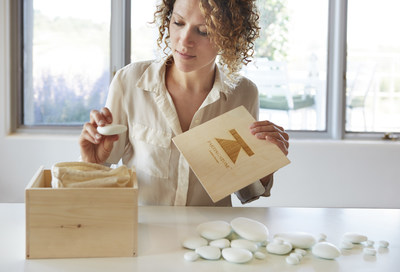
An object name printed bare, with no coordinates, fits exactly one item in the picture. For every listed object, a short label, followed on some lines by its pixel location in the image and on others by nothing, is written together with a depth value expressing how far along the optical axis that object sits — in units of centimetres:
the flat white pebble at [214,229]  129
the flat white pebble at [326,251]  118
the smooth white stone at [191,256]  116
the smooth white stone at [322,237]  131
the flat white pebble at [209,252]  116
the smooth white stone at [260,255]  118
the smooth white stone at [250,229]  126
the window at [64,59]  391
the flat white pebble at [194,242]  122
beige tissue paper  118
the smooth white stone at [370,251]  122
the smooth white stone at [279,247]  120
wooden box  114
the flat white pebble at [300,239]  124
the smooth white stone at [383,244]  127
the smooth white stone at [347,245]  126
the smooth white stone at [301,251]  121
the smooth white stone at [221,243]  123
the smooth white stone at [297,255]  117
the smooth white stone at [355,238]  129
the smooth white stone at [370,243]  128
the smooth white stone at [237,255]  114
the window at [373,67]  409
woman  169
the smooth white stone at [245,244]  121
